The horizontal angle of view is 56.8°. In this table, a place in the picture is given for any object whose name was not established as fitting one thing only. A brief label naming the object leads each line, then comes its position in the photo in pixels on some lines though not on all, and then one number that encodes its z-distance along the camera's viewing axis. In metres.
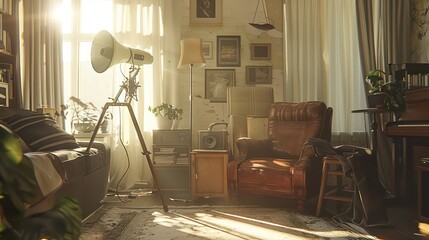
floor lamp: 4.43
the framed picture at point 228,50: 5.23
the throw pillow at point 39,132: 2.72
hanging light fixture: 5.03
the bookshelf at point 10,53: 3.77
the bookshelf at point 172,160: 4.50
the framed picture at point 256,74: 5.23
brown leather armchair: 3.56
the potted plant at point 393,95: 3.76
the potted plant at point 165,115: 4.59
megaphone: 3.17
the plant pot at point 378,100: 3.79
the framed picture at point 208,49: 5.23
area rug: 2.73
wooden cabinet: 4.11
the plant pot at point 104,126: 4.79
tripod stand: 3.33
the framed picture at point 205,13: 5.23
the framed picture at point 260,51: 5.23
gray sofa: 2.54
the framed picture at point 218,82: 5.22
